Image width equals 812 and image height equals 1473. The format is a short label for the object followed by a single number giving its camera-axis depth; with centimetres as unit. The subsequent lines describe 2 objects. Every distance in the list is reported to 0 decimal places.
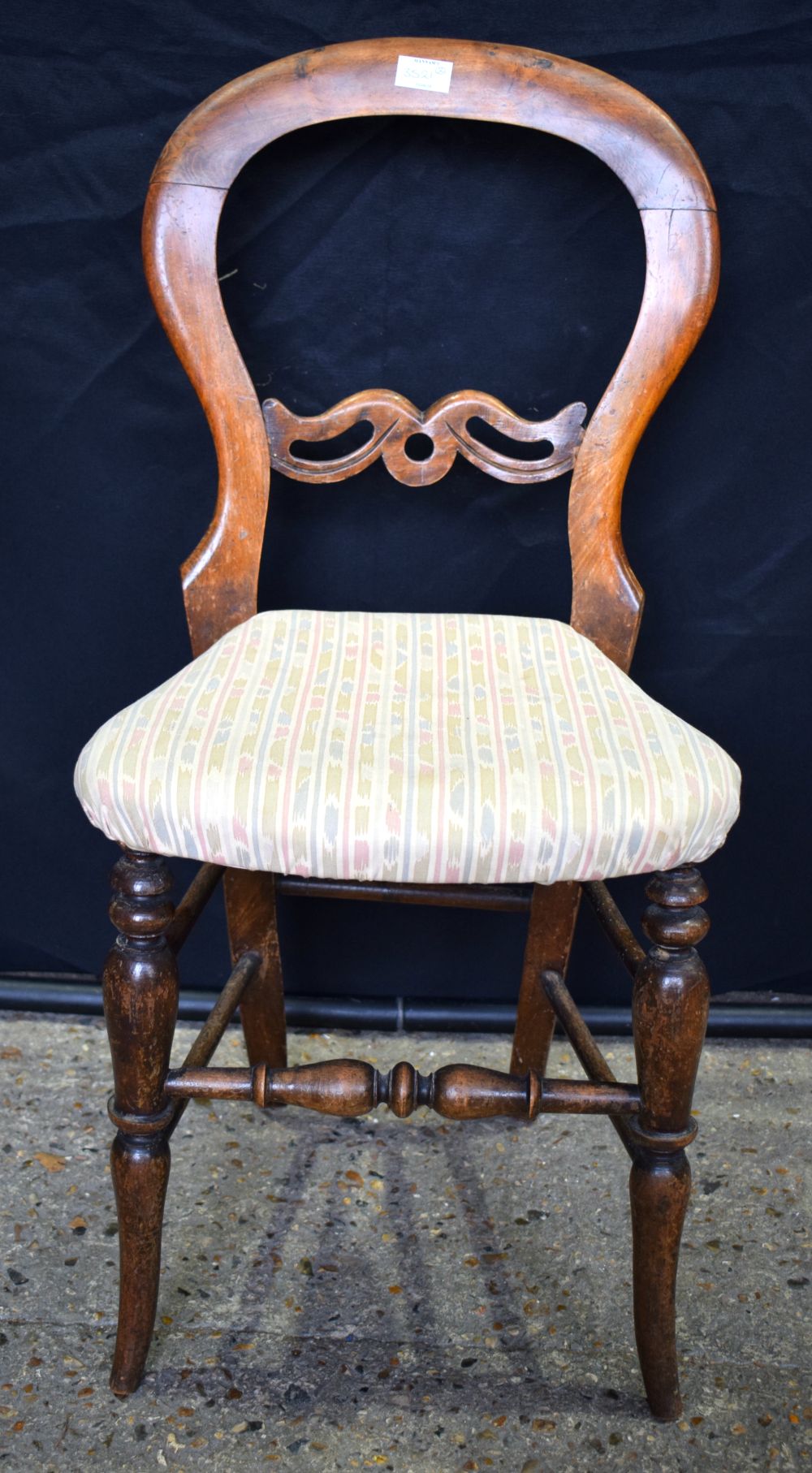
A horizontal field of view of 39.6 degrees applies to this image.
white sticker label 97
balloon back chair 74
